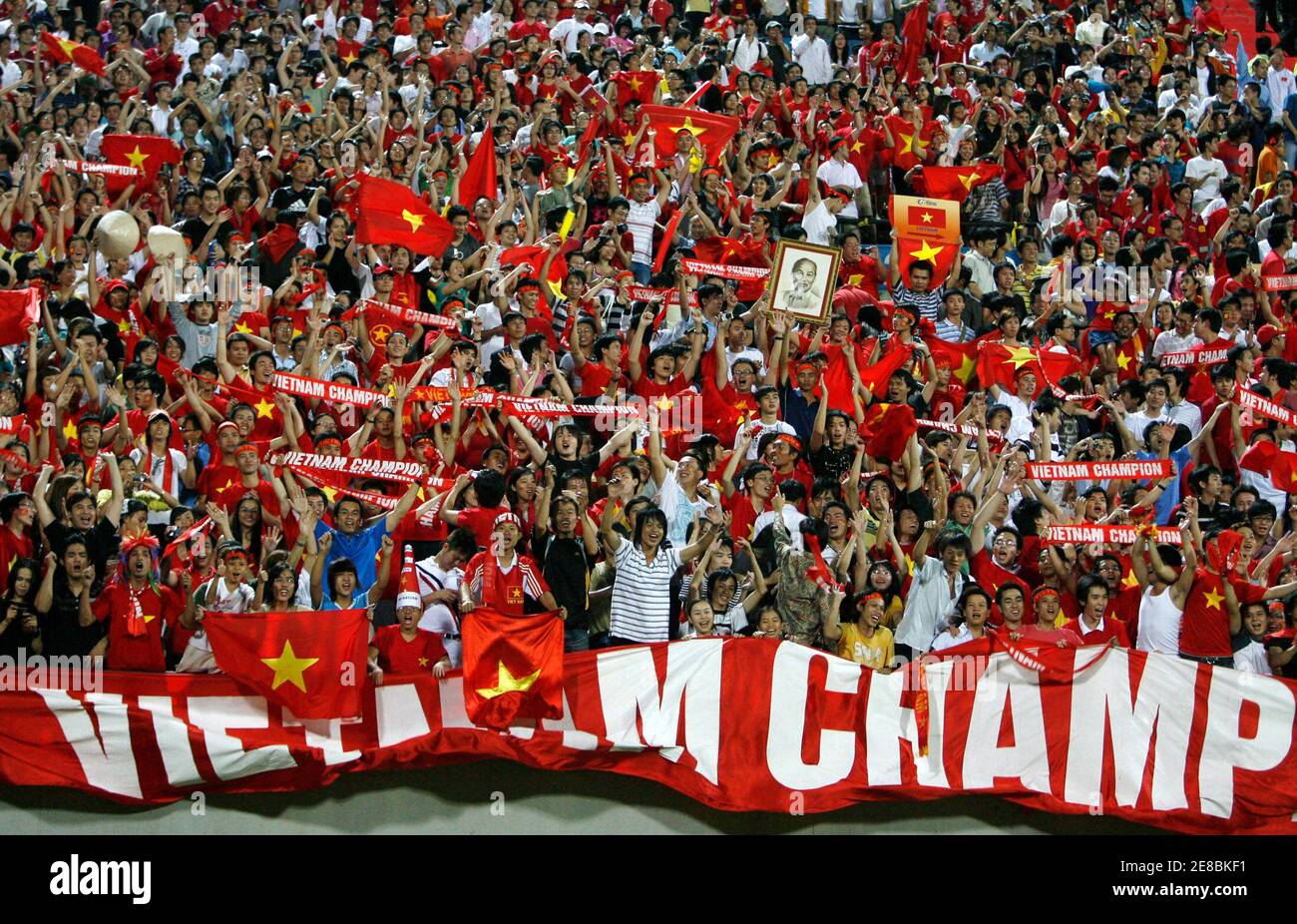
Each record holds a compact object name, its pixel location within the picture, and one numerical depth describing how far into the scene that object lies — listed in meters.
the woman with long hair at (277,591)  10.28
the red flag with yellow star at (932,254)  15.35
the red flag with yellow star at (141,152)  15.41
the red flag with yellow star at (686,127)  16.25
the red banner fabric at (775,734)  9.99
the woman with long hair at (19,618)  9.99
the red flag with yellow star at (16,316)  12.84
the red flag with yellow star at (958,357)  13.94
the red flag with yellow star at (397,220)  14.36
